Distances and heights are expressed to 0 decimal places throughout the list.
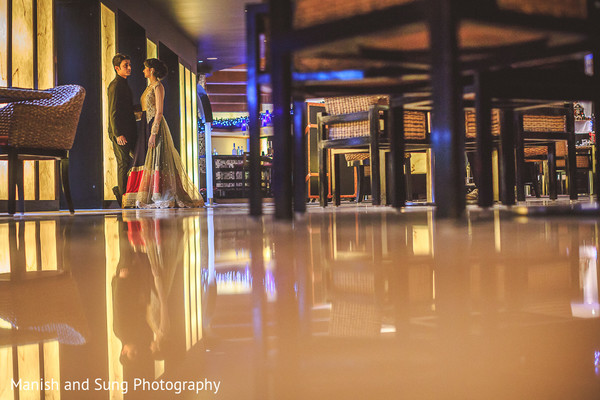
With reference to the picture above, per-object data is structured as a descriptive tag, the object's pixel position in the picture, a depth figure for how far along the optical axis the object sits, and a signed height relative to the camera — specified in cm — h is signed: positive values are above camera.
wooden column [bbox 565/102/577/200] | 419 +31
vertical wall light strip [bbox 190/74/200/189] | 1112 +161
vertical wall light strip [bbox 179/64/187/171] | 1002 +166
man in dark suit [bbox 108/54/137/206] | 607 +97
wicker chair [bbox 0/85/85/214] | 371 +56
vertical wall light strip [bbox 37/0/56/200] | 602 +169
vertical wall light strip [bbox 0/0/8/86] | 531 +166
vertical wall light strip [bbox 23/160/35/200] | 574 +28
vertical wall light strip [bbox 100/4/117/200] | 697 +171
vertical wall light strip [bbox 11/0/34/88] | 554 +175
